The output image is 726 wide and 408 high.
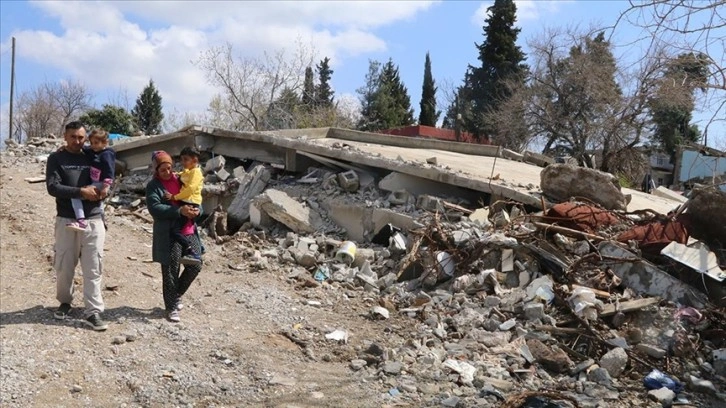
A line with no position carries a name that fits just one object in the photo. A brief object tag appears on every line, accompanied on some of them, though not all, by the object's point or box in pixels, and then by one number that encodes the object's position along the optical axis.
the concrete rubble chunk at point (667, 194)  11.65
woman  4.65
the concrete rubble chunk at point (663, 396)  4.06
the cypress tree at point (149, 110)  35.69
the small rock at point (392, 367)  4.19
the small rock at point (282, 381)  3.97
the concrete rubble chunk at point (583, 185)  7.05
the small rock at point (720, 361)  4.52
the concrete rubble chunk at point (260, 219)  7.98
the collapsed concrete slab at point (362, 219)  7.25
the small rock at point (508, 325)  4.98
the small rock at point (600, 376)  4.26
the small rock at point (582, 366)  4.42
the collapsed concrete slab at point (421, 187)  7.87
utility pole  24.58
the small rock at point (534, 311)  5.07
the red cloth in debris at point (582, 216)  6.33
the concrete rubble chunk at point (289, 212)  7.68
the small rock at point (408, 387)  3.96
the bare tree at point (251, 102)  28.09
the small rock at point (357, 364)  4.30
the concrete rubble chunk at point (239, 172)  9.17
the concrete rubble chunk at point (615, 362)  4.39
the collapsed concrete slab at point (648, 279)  5.30
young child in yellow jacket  4.74
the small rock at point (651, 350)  4.59
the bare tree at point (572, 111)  23.30
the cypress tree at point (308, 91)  30.22
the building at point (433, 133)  30.82
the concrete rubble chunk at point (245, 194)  8.38
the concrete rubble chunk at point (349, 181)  8.16
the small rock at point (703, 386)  4.26
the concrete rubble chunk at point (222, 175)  9.23
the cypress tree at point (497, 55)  32.44
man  4.44
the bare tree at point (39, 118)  32.69
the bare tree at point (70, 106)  34.03
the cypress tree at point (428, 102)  38.88
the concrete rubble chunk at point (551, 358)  4.46
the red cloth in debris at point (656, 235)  5.86
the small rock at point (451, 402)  3.77
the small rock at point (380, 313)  5.45
